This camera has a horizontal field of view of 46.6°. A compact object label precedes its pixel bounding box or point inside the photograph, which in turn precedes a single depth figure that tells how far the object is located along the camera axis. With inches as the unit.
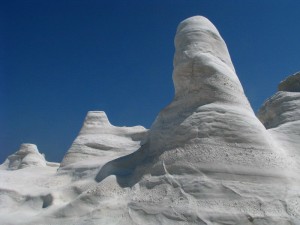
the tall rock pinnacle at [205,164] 227.5
